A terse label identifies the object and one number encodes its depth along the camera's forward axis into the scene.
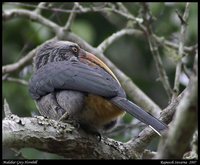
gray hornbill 7.95
